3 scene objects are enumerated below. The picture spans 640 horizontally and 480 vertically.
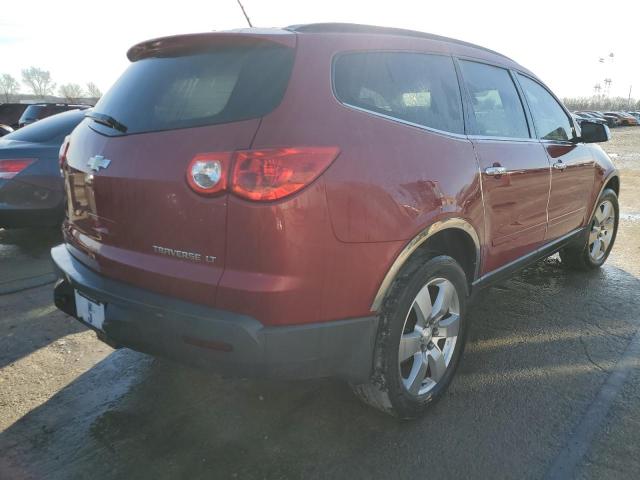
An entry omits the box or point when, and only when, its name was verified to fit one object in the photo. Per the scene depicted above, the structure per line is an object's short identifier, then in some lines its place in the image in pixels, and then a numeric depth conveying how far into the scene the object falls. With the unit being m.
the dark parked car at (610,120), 48.03
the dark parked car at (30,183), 4.73
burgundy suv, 1.77
